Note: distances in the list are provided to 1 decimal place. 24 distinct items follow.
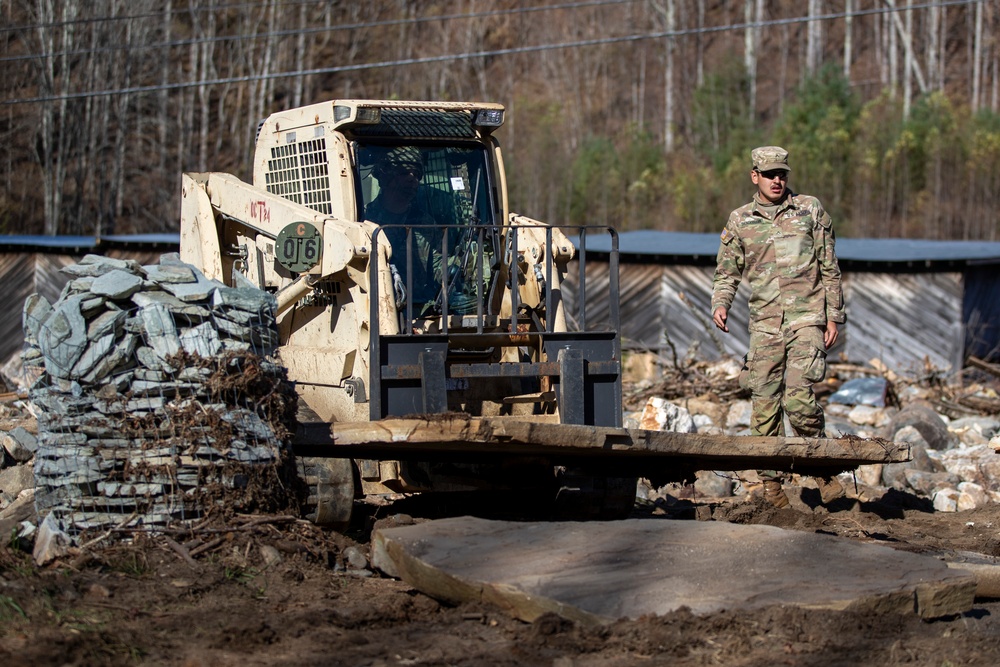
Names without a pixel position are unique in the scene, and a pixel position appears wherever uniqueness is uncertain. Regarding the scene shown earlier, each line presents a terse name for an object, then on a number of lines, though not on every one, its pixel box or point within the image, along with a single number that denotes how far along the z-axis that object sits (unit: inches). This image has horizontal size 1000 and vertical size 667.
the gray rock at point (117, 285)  519.0
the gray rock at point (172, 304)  523.8
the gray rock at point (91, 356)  507.5
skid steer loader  585.6
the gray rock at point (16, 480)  647.1
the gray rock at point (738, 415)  1101.7
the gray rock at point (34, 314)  524.1
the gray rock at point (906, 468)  870.1
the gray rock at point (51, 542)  488.4
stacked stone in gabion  504.7
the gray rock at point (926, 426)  1045.2
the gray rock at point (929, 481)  850.7
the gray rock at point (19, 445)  715.0
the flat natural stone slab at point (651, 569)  448.1
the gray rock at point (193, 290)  528.7
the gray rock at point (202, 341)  519.6
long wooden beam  537.1
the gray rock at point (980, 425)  1135.4
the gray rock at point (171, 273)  537.1
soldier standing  688.3
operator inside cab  657.4
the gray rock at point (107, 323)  510.8
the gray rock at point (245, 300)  535.6
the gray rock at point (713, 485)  813.7
